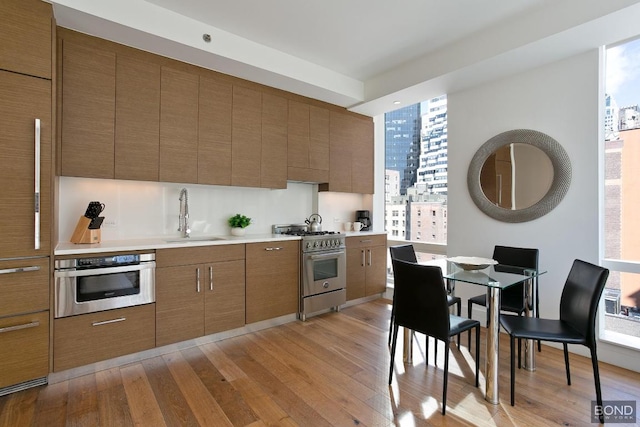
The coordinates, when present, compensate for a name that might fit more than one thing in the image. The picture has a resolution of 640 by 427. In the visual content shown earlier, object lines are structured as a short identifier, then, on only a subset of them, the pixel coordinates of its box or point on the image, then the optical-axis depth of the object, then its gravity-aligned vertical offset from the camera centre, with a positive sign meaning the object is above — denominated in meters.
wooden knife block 2.66 -0.18
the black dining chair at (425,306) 2.06 -0.63
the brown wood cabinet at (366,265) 4.23 -0.72
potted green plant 3.66 -0.14
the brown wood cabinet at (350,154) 4.35 +0.84
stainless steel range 3.66 -0.69
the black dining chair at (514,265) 2.80 -0.49
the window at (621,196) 2.72 +0.16
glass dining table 2.12 -0.63
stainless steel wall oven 2.34 -0.56
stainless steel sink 3.22 -0.28
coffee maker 4.89 -0.10
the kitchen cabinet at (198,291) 2.76 -0.73
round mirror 3.04 +0.39
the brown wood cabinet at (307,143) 3.92 +0.88
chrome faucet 3.38 -0.02
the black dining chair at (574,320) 1.97 -0.73
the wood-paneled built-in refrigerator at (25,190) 2.11 +0.14
